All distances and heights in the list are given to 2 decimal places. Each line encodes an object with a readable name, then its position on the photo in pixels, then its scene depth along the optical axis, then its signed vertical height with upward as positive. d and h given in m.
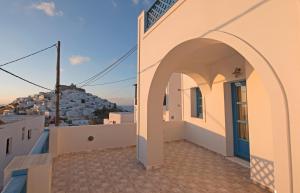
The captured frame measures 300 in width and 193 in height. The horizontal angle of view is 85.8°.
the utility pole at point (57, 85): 8.36 +1.00
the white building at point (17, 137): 9.30 -2.37
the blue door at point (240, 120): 5.15 -0.52
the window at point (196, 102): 7.66 +0.11
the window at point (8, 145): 9.99 -2.56
